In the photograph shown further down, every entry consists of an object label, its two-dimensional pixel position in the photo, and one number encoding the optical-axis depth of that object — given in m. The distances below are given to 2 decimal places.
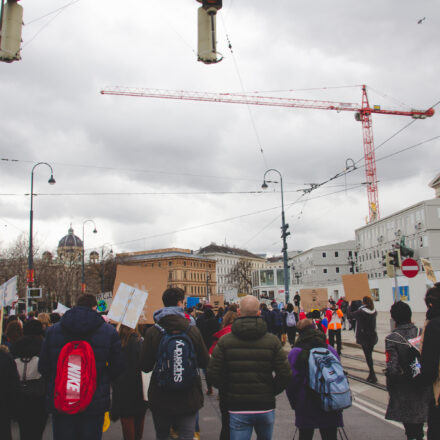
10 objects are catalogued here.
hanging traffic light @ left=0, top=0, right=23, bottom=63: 4.93
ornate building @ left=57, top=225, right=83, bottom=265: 131.12
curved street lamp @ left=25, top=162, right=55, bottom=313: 28.95
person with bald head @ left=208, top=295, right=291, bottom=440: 4.45
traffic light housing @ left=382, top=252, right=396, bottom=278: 14.36
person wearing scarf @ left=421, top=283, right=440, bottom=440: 4.96
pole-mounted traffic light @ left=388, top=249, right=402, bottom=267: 13.98
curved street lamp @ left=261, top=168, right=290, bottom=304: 30.36
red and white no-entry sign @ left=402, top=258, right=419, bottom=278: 13.72
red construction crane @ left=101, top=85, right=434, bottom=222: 98.72
